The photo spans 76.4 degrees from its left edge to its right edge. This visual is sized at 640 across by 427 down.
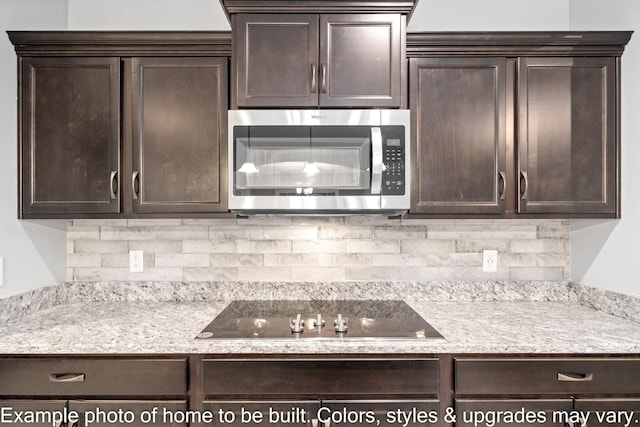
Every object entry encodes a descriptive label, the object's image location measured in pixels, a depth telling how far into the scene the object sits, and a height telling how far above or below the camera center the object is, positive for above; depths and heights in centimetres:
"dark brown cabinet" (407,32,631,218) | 189 +40
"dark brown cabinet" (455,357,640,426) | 152 -65
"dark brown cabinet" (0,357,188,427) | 151 -65
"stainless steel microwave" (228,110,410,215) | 178 +24
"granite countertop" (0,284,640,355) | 151 -47
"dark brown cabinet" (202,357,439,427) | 151 -65
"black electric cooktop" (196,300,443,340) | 160 -47
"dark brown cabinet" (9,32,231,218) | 189 +40
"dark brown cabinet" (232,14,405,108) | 181 +69
